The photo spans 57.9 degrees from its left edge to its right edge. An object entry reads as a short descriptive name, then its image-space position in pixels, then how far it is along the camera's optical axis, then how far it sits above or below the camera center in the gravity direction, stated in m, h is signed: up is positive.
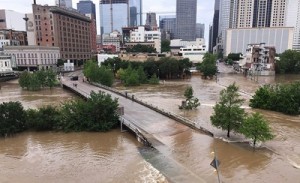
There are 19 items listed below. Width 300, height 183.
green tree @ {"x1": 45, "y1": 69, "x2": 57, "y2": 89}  67.00 -6.55
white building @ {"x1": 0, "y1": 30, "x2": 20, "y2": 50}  117.67 +4.47
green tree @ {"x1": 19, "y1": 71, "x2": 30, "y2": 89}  64.69 -6.81
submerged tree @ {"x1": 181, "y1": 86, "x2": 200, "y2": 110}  40.34 -7.57
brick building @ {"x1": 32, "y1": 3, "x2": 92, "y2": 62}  113.00 +9.49
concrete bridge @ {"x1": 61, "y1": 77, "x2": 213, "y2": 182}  19.16 -8.07
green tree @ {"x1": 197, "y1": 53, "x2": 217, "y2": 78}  89.38 -5.78
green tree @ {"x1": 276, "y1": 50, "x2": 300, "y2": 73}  105.12 -4.30
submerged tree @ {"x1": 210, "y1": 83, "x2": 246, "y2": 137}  25.33 -5.64
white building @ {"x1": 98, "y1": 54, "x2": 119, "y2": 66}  108.07 -2.15
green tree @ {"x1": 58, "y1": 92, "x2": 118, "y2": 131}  30.41 -7.21
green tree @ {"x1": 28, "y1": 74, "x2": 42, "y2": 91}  63.56 -7.40
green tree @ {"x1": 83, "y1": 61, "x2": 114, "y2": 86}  66.81 -5.73
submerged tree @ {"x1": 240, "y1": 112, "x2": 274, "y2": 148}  23.08 -6.59
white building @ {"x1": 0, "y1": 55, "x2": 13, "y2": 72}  90.25 -4.21
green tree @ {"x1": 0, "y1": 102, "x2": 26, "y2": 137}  28.89 -7.20
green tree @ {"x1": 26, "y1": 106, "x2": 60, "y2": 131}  30.20 -7.50
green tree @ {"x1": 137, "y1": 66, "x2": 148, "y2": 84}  73.50 -6.56
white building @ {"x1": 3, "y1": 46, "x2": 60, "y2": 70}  101.44 -1.35
